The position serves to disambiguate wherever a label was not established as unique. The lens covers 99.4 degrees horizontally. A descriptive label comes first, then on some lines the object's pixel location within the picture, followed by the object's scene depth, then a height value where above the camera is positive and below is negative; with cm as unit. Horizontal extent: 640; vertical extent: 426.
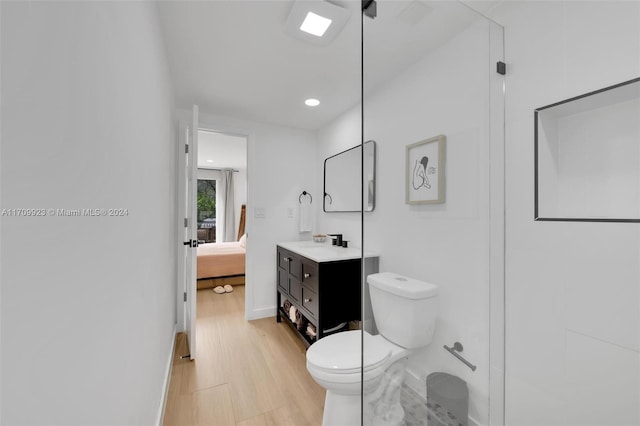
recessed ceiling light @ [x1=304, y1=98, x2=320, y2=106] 255 +108
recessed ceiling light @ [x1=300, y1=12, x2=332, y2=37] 147 +107
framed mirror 259 +36
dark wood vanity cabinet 215 -63
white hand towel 334 -1
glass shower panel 125 -14
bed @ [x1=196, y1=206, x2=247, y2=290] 424 -85
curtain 725 +20
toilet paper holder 125 -62
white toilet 127 -63
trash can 127 -85
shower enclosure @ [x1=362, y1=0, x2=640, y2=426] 104 +7
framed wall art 125 +20
